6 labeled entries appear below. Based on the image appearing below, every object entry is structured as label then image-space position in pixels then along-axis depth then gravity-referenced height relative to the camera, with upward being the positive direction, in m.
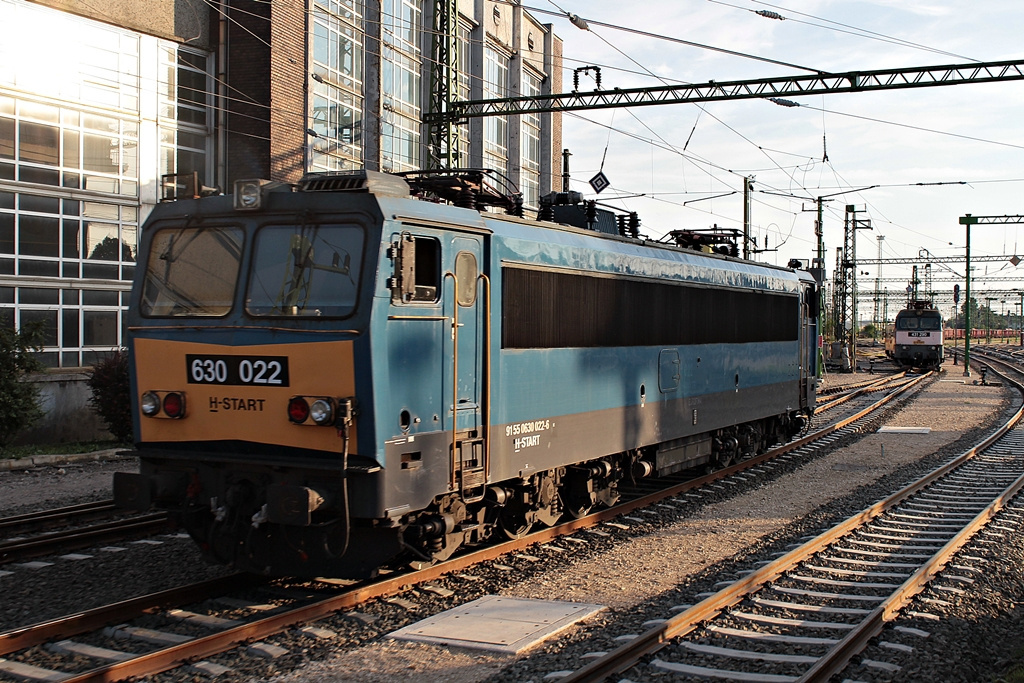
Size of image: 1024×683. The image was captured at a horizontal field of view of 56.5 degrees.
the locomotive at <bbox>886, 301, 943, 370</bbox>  49.62 +0.08
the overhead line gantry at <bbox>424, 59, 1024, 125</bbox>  17.53 +5.01
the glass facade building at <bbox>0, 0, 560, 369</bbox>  20.70 +5.56
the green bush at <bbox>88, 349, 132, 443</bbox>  17.27 -1.04
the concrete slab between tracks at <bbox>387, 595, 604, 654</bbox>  6.57 -2.09
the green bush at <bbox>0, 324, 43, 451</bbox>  16.67 -0.76
